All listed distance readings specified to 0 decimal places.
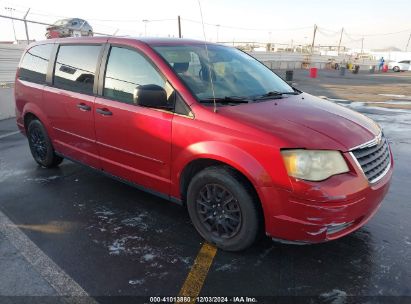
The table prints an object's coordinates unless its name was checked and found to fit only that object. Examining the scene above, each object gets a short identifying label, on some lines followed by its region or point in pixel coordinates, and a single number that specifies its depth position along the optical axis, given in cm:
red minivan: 271
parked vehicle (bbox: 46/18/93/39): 2388
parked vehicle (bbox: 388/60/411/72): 4794
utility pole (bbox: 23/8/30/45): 1154
